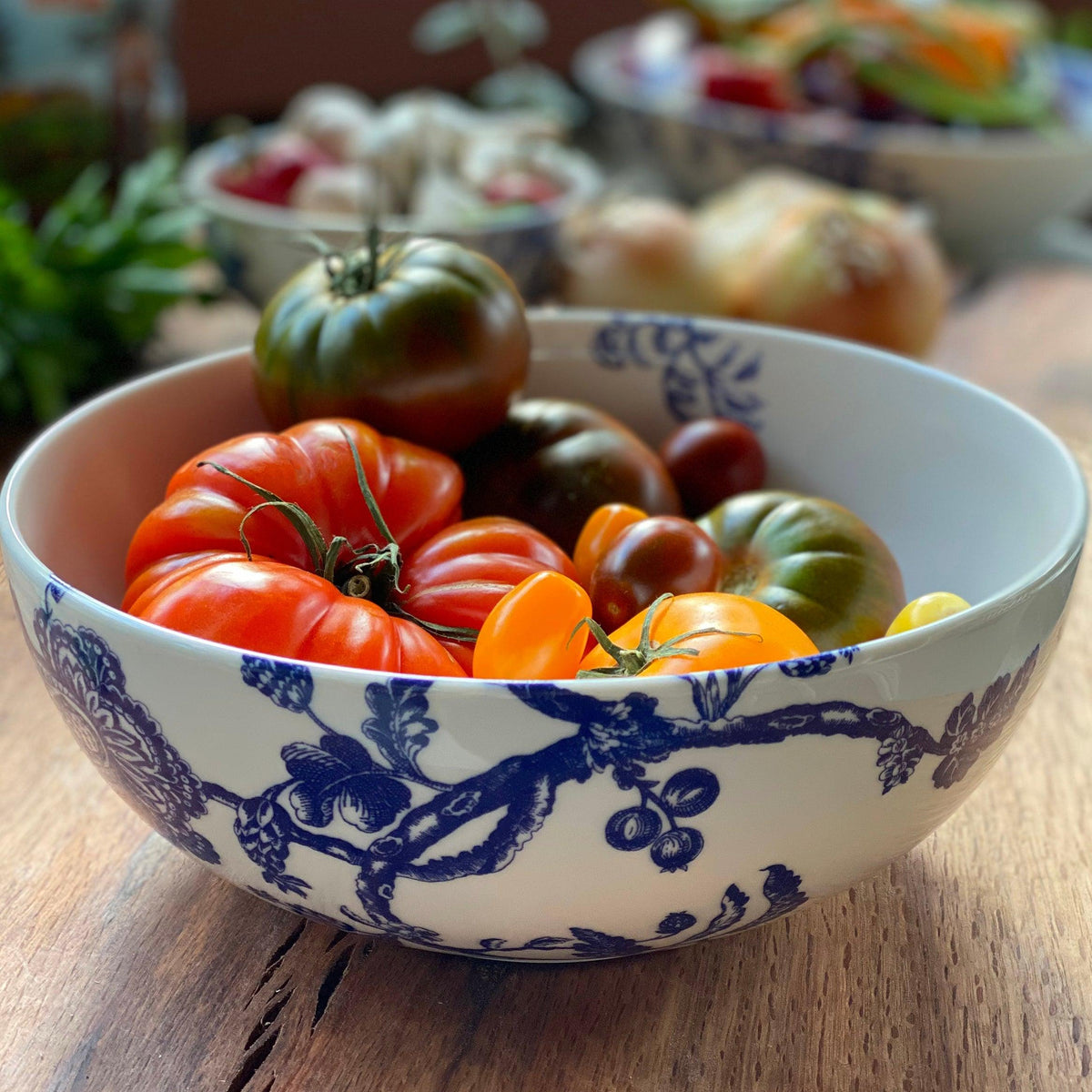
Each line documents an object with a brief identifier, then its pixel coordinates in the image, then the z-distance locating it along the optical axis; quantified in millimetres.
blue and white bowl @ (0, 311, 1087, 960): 374
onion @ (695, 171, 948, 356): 1117
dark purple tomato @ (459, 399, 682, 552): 630
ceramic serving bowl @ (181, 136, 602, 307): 1084
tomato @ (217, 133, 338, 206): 1215
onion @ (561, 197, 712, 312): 1151
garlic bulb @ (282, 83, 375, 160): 1293
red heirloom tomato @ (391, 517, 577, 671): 514
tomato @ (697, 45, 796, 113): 1520
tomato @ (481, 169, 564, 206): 1205
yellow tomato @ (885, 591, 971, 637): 501
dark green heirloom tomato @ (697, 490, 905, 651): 552
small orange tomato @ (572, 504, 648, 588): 572
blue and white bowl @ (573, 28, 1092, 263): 1384
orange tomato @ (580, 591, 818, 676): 433
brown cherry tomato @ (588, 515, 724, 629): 533
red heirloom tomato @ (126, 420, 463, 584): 517
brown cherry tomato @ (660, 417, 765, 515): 672
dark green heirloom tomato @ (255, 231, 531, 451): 607
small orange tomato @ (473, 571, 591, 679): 447
